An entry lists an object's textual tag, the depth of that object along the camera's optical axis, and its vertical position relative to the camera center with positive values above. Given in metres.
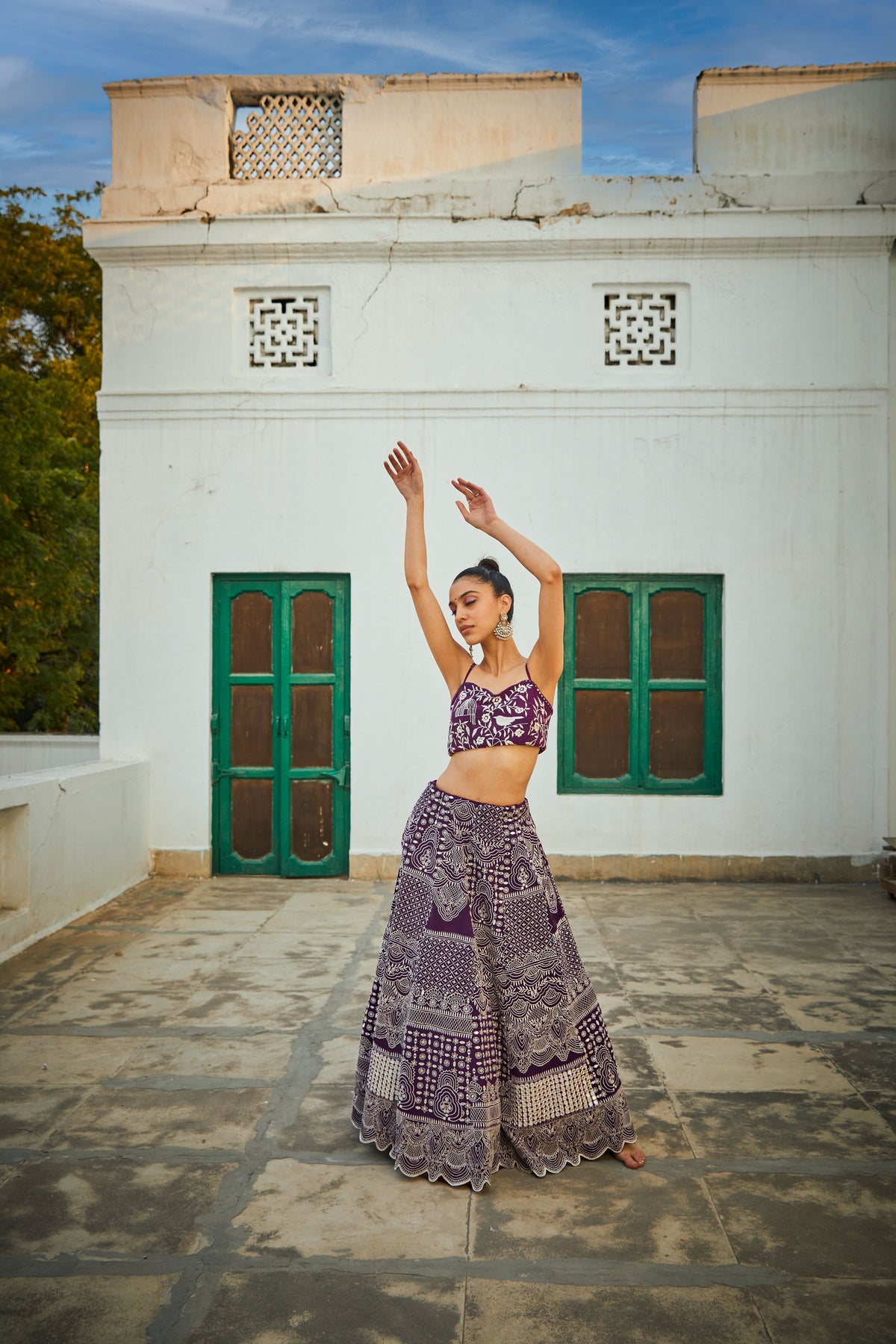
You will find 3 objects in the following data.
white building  7.69 +1.52
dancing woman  3.27 -0.93
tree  12.39 +2.23
